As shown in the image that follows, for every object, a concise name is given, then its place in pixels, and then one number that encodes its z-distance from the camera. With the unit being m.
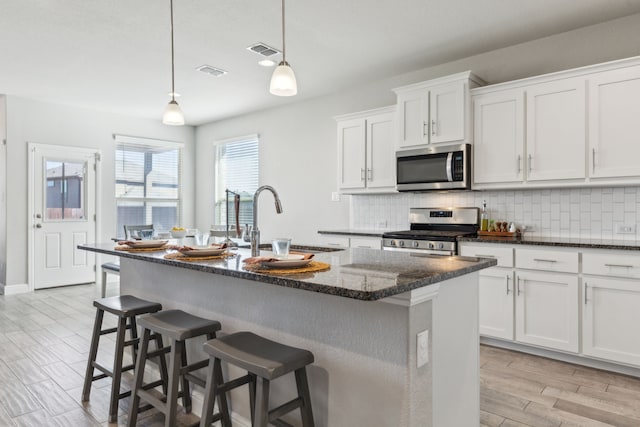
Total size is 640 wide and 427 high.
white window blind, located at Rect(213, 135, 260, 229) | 6.52
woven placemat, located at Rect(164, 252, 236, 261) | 2.06
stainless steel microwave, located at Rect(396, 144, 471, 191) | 3.76
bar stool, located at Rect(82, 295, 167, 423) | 2.32
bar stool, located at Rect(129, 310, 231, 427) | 1.93
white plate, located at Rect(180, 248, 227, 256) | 2.09
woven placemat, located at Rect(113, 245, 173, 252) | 2.52
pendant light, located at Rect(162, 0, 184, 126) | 3.05
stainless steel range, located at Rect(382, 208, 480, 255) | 3.67
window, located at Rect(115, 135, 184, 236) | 6.71
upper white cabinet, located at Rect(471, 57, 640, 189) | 3.04
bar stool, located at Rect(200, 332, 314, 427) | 1.52
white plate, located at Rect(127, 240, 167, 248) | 2.57
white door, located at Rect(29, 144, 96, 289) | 5.80
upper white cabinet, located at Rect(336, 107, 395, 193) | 4.41
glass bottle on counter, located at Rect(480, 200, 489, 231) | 3.85
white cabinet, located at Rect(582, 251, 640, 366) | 2.82
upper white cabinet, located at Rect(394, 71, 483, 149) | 3.74
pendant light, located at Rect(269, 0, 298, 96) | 2.31
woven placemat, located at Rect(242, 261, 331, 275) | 1.61
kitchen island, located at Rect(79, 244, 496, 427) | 1.50
